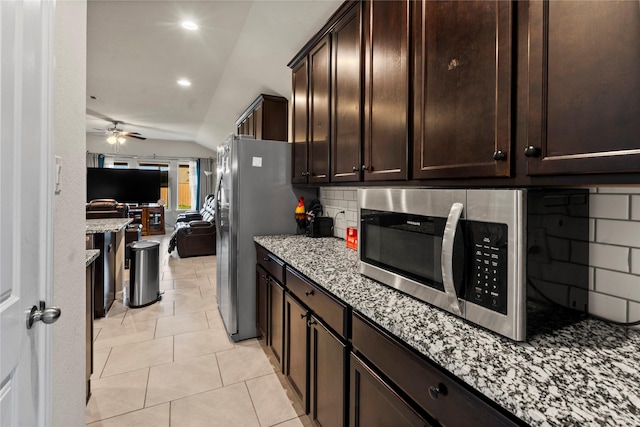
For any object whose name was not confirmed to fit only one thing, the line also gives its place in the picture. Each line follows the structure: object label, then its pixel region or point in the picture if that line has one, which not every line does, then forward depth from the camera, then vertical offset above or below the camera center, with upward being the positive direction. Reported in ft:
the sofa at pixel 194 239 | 18.38 -1.73
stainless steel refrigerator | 8.40 +0.06
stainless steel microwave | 2.69 -0.40
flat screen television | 25.44 +2.27
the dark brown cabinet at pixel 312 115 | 6.97 +2.44
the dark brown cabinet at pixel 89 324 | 5.69 -2.18
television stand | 27.43 -0.56
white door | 2.42 +0.05
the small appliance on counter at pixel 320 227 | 8.52 -0.43
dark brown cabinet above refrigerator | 11.87 +3.70
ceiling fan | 20.85 +5.28
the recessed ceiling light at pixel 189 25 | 8.62 +5.36
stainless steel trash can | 10.91 -2.30
